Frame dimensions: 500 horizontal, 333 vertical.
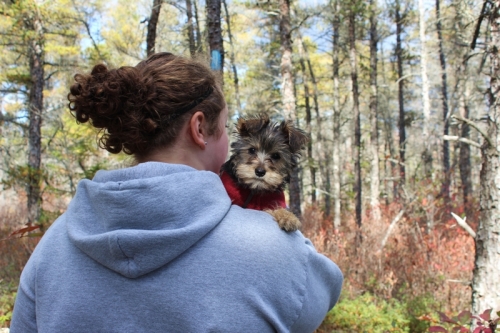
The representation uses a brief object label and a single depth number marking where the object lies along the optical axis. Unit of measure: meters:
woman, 1.39
